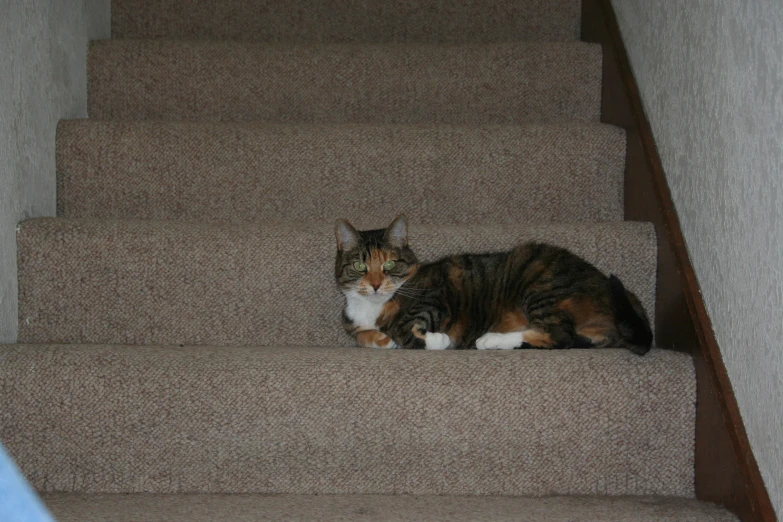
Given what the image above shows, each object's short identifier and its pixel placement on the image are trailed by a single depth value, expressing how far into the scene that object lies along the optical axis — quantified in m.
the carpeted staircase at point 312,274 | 1.59
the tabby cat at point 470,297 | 1.90
